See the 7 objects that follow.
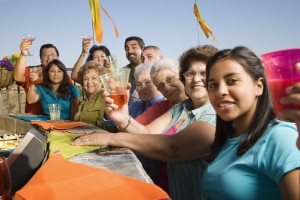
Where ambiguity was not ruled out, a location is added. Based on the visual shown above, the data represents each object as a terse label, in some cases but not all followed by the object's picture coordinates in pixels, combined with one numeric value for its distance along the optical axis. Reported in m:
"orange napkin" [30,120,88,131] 3.21
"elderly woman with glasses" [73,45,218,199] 2.13
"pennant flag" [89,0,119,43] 7.36
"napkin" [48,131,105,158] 2.10
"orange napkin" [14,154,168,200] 1.31
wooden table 1.65
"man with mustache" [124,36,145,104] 6.07
